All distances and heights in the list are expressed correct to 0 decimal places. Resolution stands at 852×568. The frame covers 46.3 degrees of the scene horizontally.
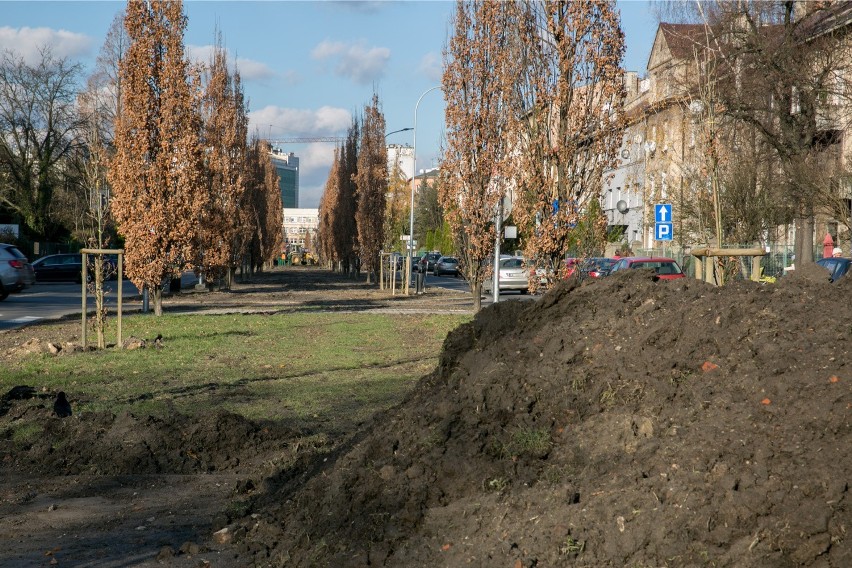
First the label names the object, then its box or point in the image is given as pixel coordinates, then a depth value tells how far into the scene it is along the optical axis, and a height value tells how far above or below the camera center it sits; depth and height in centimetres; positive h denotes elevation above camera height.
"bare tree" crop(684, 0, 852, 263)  3002 +525
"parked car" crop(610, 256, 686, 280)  2930 -32
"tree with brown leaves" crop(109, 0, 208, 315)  2439 +260
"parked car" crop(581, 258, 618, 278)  3293 -40
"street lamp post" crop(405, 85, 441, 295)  4063 +55
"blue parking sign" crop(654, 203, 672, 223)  2788 +108
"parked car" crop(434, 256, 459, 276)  7012 -86
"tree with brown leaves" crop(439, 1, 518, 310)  2706 +341
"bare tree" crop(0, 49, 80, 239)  5884 +692
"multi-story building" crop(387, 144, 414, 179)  16925 +1664
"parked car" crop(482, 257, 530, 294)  4059 -96
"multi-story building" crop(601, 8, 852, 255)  2530 +361
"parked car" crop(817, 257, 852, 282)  2361 -34
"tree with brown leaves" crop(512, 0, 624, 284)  1861 +255
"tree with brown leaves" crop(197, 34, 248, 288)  3519 +390
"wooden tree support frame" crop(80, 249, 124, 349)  1706 -11
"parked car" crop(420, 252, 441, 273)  7744 -48
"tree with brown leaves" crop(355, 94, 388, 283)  5062 +301
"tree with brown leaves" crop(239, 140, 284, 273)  4891 +280
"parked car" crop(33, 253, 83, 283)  5250 -60
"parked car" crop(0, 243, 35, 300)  3294 -46
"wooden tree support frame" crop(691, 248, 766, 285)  1198 -9
